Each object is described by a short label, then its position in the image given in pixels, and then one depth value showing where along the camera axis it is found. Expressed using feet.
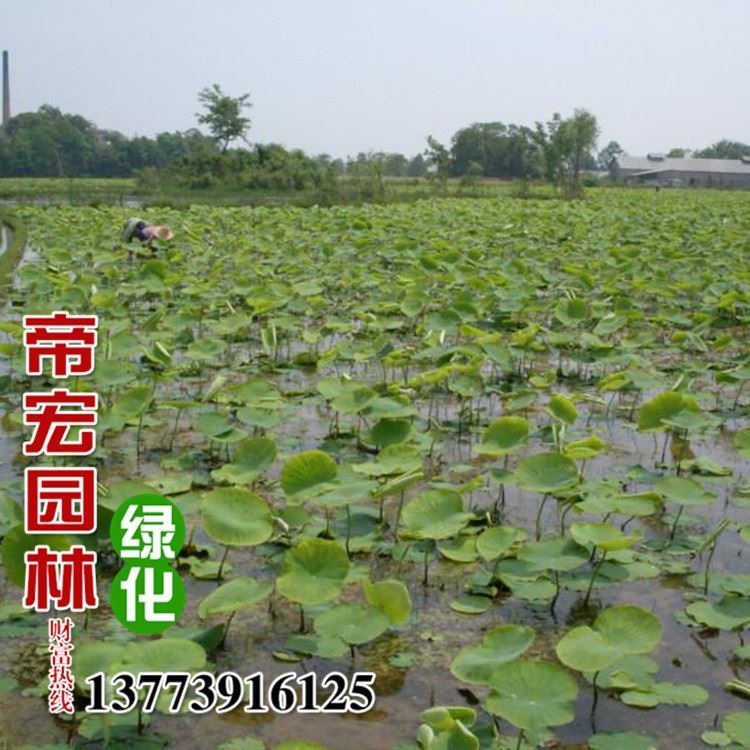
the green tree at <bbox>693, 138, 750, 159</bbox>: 267.80
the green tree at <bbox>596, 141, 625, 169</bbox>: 302.08
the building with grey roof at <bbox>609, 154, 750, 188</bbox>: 167.12
